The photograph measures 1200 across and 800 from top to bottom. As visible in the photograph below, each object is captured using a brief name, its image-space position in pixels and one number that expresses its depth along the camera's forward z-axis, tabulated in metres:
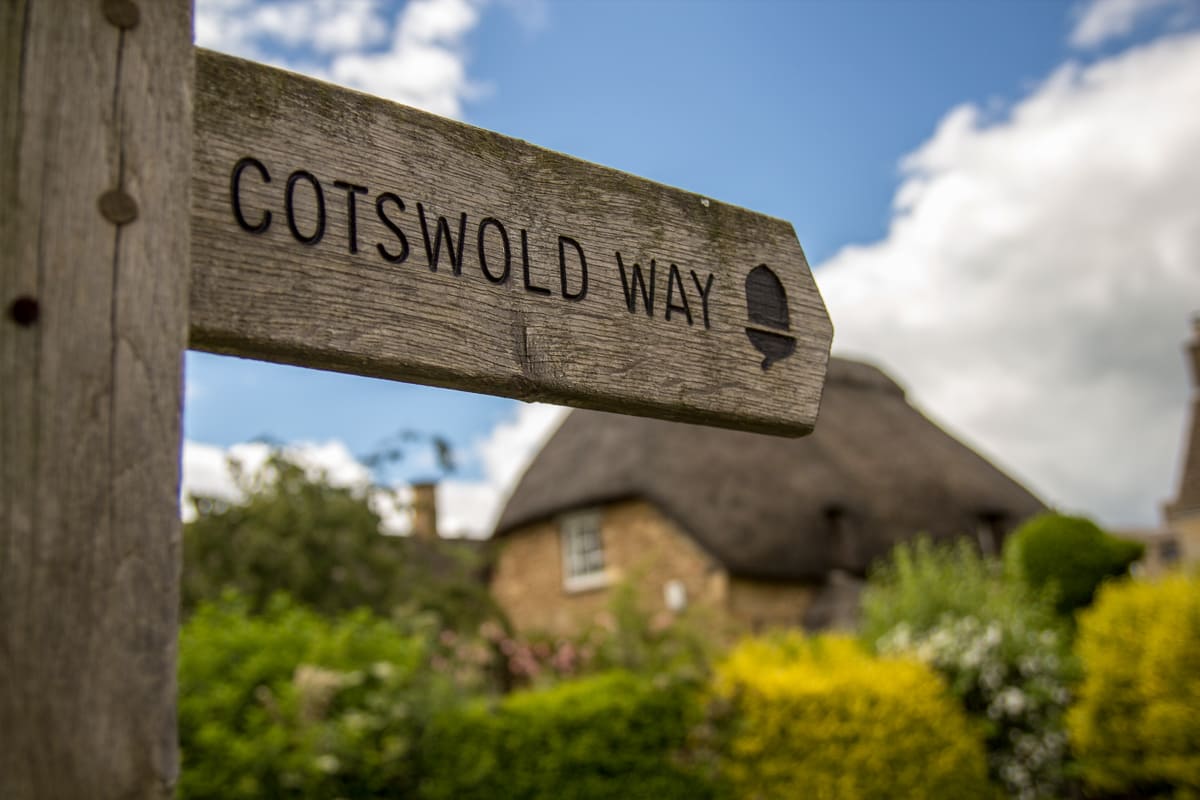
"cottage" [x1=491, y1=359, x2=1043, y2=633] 18.80
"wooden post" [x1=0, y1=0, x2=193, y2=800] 1.09
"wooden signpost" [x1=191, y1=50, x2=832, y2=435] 1.54
